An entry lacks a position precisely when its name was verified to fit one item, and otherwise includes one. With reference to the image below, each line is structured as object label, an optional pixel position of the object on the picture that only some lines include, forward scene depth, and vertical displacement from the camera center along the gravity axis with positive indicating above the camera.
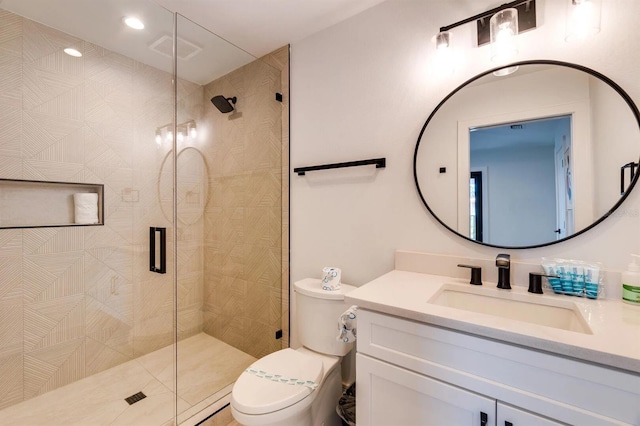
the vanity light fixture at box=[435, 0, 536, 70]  1.16 +0.83
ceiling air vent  1.82 +1.14
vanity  0.68 -0.42
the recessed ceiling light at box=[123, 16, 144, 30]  1.74 +1.23
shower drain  1.70 -1.16
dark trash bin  1.33 -0.98
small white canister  1.53 -0.36
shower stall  1.60 +0.00
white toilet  1.10 -0.75
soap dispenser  0.95 -0.24
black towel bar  1.56 +0.31
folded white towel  1.83 +0.05
